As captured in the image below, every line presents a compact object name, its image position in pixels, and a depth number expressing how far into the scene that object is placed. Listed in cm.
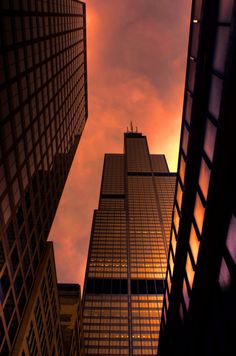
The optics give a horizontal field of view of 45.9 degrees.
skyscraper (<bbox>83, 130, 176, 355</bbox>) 13288
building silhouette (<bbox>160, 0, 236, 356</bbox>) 1201
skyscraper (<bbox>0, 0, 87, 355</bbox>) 3120
